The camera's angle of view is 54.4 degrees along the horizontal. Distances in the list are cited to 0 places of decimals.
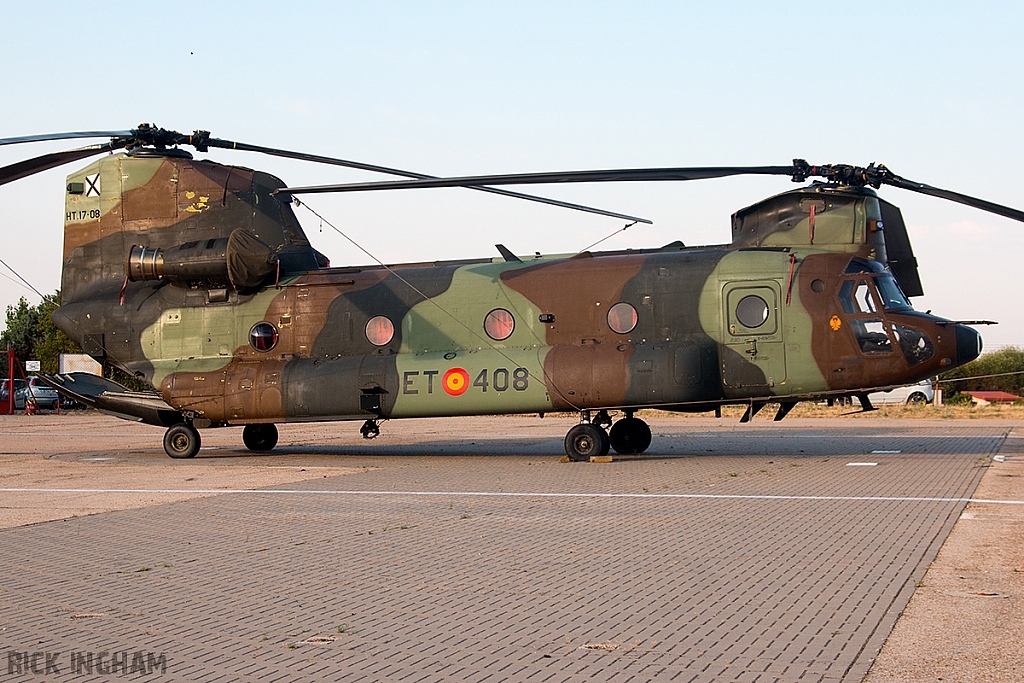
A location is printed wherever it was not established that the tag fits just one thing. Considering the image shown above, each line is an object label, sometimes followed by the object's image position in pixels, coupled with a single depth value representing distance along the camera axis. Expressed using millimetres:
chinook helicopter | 16172
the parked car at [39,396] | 47938
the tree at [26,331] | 66812
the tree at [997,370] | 70875
